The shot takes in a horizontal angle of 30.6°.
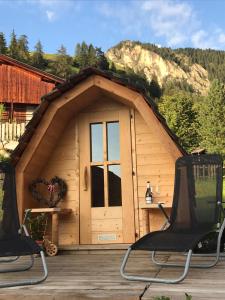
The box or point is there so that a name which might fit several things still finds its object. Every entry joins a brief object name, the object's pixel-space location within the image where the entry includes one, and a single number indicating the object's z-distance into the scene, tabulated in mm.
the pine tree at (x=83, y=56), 75675
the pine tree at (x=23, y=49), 70950
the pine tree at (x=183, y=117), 39719
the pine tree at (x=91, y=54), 75438
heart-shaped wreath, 6914
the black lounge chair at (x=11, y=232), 3844
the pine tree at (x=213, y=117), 38969
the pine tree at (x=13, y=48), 69731
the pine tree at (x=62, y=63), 67688
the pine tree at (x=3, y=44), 70156
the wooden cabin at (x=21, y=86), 24891
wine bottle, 6523
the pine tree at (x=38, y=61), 70812
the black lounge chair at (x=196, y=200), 4516
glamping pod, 6574
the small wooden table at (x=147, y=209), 6234
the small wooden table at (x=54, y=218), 6336
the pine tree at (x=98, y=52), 81356
